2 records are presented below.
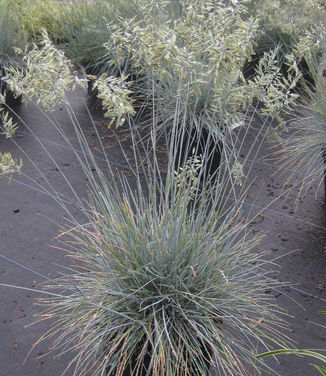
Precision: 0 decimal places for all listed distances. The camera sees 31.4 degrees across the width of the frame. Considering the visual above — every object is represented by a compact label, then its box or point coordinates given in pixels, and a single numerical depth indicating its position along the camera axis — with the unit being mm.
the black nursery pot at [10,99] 5306
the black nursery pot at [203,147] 4102
